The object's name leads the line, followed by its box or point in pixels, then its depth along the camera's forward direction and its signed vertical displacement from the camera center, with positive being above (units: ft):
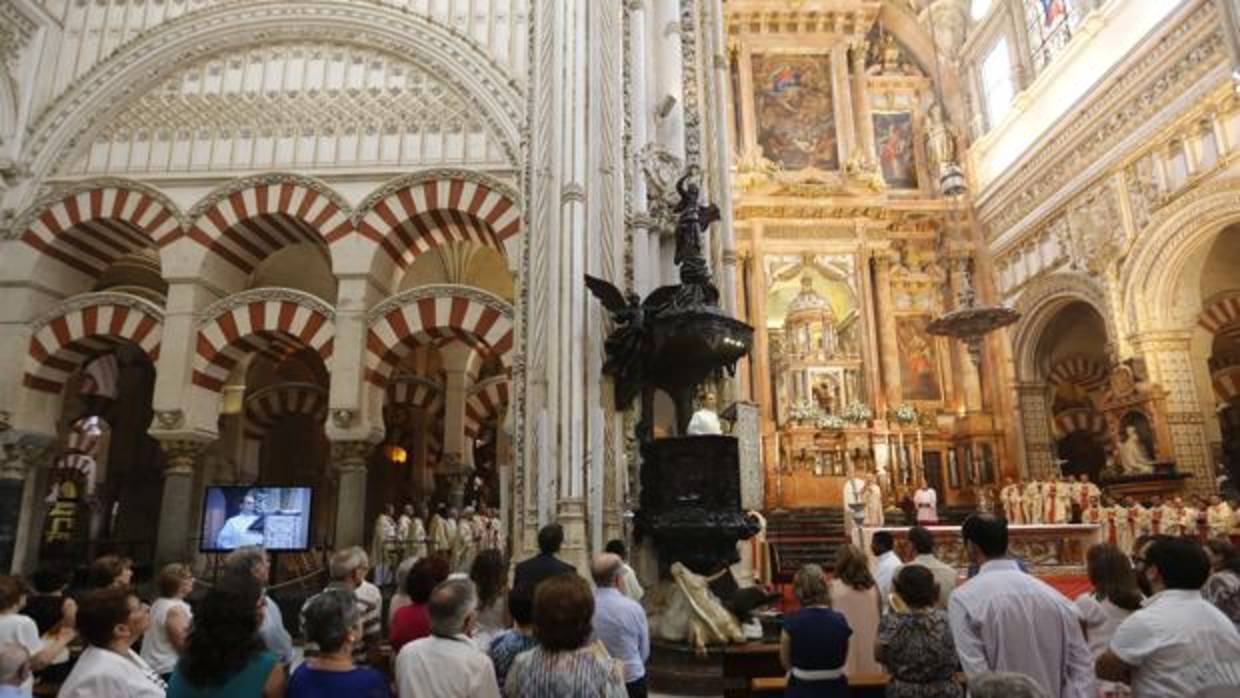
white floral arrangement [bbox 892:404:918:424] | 59.77 +7.20
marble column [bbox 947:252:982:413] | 60.54 +11.34
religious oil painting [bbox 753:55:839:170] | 68.23 +35.25
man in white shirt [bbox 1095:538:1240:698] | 7.29 -1.24
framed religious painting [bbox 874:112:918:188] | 68.54 +31.76
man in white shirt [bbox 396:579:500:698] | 7.30 -1.34
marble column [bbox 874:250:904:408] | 61.36 +14.33
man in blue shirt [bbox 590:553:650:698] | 10.65 -1.58
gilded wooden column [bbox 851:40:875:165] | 67.62 +35.30
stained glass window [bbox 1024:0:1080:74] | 52.65 +33.54
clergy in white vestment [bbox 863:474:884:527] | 47.06 +0.29
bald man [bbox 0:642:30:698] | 7.43 -1.38
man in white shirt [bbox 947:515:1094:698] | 8.02 -1.30
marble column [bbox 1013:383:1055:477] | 56.34 +5.61
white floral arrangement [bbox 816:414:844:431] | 59.26 +6.70
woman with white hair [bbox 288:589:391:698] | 6.82 -1.24
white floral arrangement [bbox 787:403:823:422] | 59.82 +7.60
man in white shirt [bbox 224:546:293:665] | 10.59 -1.25
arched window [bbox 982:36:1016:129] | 61.36 +34.32
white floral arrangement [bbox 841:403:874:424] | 59.67 +7.36
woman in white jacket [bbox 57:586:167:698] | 7.13 -1.25
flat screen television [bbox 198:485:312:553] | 29.94 +0.14
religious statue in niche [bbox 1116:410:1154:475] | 42.91 +3.34
